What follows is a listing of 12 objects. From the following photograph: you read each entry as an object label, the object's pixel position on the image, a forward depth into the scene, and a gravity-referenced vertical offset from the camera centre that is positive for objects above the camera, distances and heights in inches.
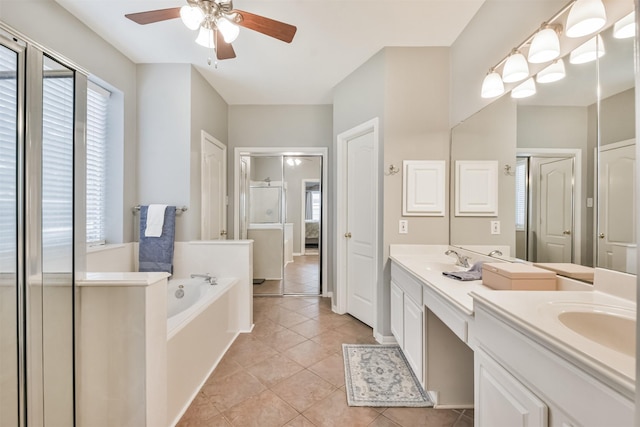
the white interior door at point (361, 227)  100.6 -6.3
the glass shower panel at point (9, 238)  38.5 -3.9
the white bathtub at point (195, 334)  58.6 -35.0
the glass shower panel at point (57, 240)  43.6 -4.9
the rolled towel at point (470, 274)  60.3 -15.1
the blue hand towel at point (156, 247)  96.2 -13.2
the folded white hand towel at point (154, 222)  95.4 -3.6
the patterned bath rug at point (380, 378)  64.2 -47.6
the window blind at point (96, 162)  85.0 +17.6
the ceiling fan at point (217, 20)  57.6 +46.2
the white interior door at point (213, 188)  111.2 +11.7
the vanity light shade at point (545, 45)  50.1 +34.2
